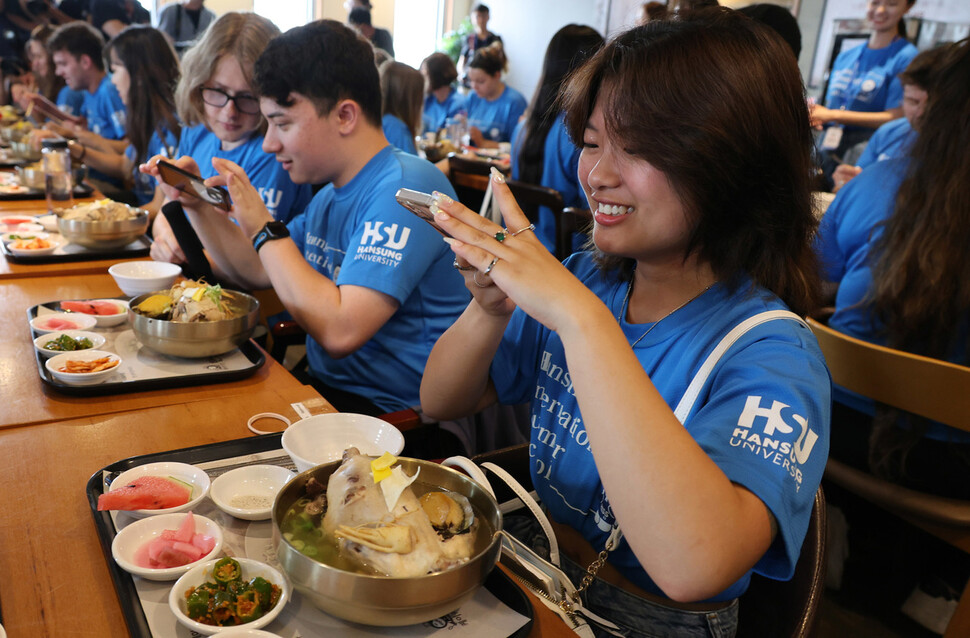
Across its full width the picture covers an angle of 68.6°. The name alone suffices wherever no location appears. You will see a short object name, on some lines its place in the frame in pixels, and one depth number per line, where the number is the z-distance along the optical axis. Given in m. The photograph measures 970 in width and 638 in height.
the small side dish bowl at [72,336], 1.48
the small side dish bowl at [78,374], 1.33
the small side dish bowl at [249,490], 0.97
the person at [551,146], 3.47
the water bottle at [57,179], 2.50
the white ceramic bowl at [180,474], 1.00
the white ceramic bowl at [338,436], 1.15
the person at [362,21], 7.95
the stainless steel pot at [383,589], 0.73
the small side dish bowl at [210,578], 0.75
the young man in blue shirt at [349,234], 1.74
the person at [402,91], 4.45
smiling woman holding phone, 0.83
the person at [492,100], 6.85
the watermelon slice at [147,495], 0.94
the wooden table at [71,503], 0.81
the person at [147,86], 3.54
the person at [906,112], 2.75
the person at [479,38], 9.50
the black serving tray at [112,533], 0.80
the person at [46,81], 5.61
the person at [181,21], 7.42
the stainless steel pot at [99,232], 2.25
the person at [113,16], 7.29
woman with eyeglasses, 2.38
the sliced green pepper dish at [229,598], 0.78
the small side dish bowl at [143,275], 1.84
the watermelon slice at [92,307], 1.69
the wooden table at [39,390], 1.27
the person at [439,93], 7.31
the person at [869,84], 4.96
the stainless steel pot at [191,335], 1.46
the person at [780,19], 2.73
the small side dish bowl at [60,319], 1.57
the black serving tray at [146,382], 1.33
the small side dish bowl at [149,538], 0.84
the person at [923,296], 1.77
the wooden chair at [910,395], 1.47
